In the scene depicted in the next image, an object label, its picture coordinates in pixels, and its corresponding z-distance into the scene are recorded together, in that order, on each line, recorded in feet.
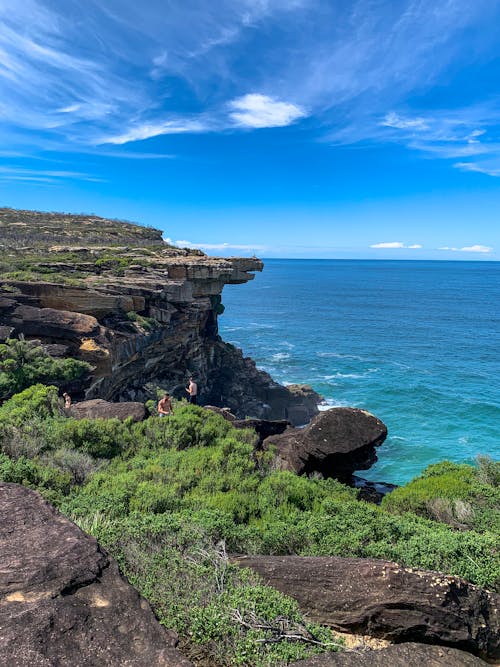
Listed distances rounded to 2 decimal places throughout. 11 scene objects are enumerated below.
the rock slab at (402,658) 12.89
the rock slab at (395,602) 16.24
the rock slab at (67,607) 11.07
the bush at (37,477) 25.36
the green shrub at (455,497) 29.89
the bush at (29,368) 55.47
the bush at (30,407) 37.12
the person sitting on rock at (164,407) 47.06
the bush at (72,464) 30.78
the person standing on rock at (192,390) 61.77
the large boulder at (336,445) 41.16
